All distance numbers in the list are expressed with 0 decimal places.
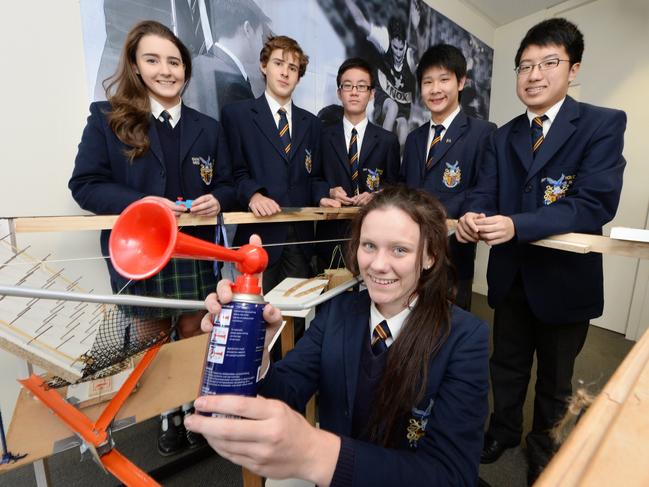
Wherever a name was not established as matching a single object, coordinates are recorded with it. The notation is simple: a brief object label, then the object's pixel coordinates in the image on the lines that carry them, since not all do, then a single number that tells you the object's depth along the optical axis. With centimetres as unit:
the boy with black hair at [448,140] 199
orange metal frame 98
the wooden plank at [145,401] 101
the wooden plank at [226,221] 109
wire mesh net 100
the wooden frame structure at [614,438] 33
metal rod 64
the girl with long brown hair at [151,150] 147
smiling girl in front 67
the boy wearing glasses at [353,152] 230
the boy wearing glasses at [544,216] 132
